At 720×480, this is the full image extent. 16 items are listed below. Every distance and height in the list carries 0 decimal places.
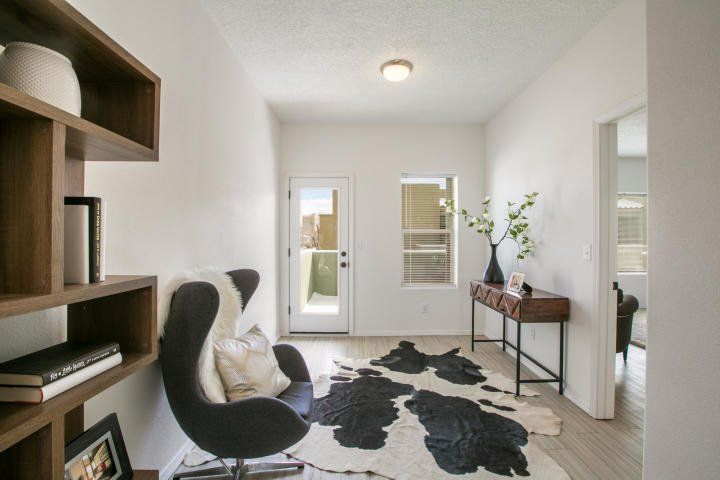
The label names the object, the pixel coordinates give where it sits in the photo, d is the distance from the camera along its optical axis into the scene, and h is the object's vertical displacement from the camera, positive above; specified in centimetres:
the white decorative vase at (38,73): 77 +37
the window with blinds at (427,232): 463 +10
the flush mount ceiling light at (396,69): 288 +139
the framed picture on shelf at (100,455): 101 -66
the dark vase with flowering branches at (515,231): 332 +8
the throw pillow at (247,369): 170 -65
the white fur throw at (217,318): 157 -41
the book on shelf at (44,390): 75 -33
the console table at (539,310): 276 -55
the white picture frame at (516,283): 300 -37
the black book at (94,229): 91 +2
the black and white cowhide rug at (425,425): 194 -122
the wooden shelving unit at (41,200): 71 +8
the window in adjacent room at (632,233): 671 +13
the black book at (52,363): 75 -30
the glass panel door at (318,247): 451 -10
